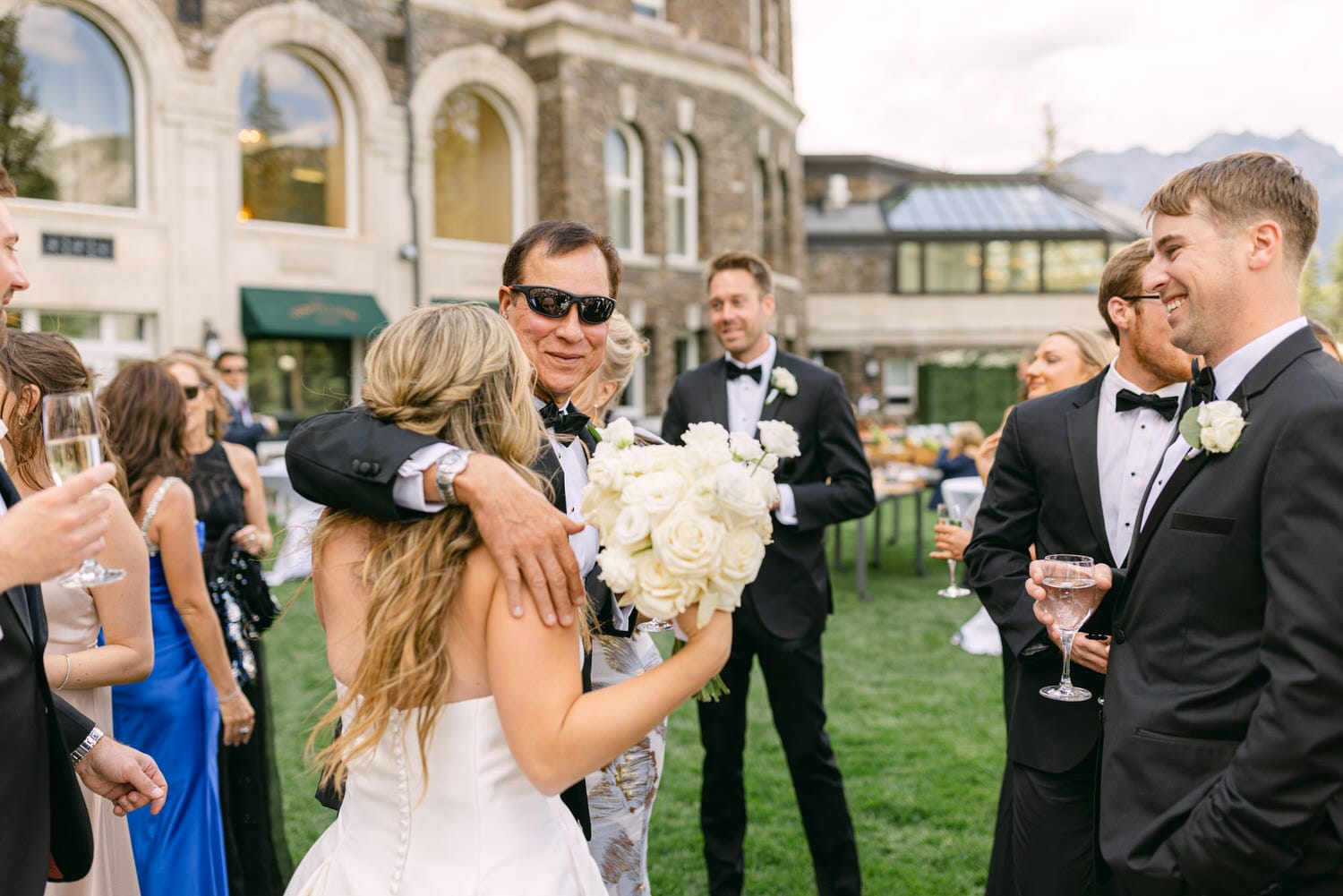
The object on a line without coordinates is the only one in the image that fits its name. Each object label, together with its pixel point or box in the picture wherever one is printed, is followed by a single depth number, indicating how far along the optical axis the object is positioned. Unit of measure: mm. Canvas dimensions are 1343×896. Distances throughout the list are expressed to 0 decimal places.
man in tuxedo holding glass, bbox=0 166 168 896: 1616
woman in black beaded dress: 4035
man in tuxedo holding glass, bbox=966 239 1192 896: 2863
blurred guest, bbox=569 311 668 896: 2943
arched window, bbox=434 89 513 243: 19484
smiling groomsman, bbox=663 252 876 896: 4102
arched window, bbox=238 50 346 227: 17094
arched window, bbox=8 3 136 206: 14750
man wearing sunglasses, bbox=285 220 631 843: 1785
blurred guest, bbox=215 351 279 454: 9336
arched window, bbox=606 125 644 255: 21516
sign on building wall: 14648
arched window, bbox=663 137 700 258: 22734
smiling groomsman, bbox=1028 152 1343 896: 1860
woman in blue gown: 3402
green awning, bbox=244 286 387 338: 16328
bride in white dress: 1781
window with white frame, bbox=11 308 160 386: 15062
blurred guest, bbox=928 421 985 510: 11836
